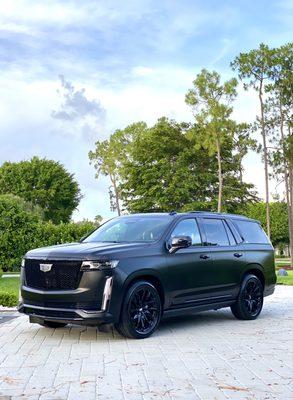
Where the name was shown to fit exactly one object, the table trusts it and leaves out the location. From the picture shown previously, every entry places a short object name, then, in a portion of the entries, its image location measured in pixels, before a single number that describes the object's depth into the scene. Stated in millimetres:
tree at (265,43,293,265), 49312
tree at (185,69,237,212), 49312
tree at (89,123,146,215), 72000
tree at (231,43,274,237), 49312
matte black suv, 8969
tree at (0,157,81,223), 68750
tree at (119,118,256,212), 53375
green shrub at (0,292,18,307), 13625
